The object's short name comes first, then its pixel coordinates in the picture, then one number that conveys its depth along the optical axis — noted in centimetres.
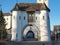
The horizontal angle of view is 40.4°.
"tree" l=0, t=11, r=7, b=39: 2446
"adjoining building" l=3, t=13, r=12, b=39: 4393
